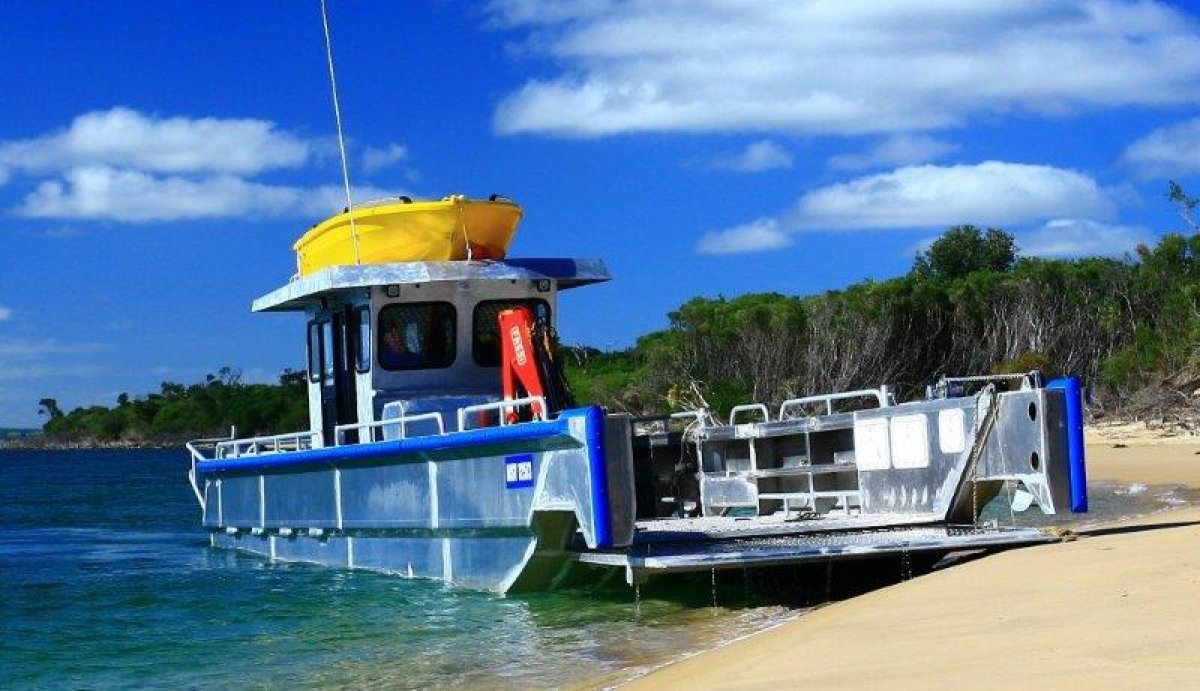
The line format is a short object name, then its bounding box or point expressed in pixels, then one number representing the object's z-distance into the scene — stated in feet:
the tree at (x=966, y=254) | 226.38
